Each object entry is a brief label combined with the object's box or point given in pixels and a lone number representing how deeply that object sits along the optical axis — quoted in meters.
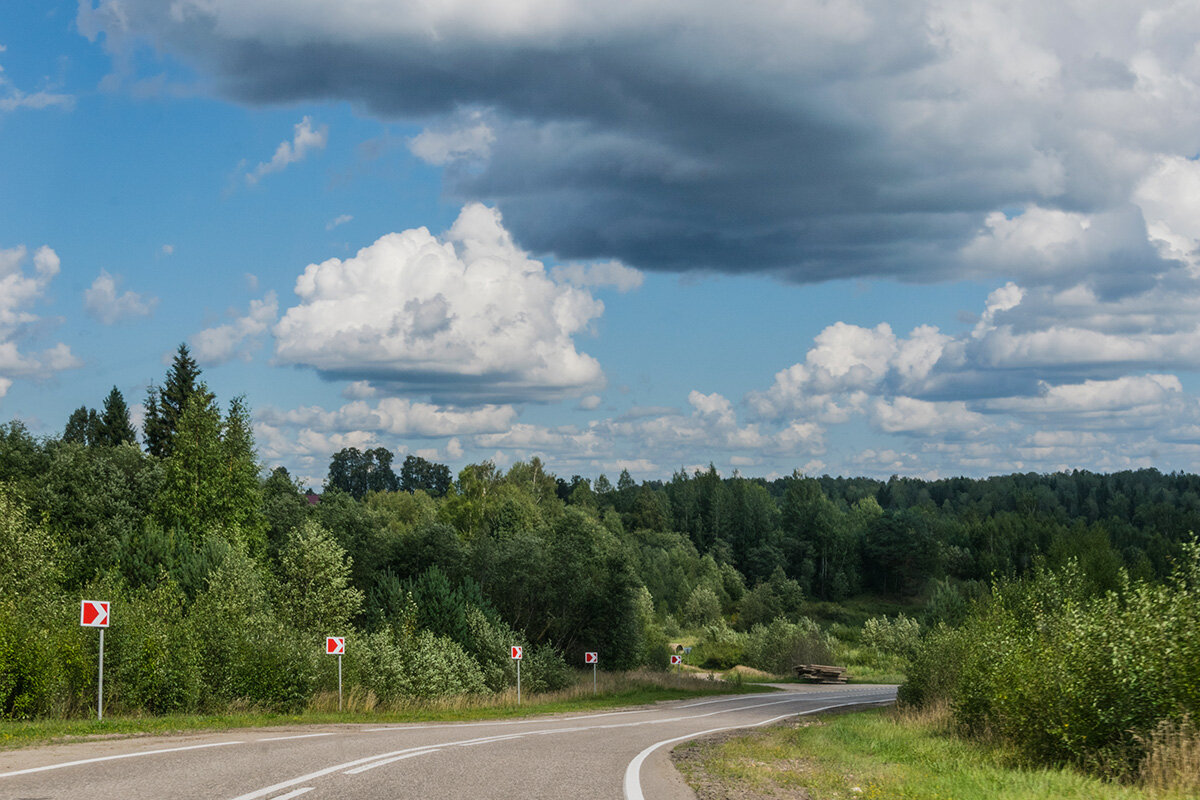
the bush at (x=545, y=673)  48.69
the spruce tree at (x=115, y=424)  88.62
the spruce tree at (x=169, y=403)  76.06
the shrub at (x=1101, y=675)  14.77
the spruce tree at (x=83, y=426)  95.56
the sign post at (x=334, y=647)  28.50
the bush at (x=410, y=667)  32.81
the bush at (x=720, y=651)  91.14
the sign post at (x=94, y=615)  20.73
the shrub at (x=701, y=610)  111.62
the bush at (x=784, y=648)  85.44
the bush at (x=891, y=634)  89.38
